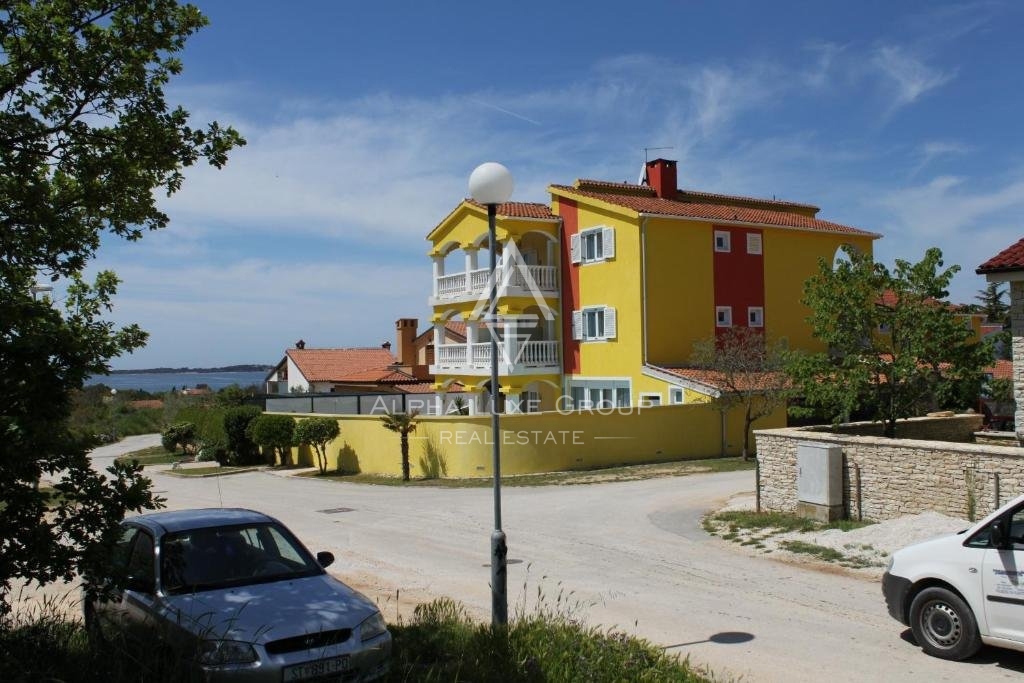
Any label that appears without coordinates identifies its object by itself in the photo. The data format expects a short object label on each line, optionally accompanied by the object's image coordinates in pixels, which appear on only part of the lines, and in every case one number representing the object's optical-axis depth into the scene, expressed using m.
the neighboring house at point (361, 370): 50.38
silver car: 6.43
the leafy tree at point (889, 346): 17.14
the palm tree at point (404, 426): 26.28
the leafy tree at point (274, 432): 31.64
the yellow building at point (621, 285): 32.03
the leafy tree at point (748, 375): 26.98
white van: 7.78
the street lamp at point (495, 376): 8.46
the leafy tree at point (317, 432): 29.61
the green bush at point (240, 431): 34.47
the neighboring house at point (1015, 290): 16.52
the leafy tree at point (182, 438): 41.94
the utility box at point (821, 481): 15.17
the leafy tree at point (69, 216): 5.57
